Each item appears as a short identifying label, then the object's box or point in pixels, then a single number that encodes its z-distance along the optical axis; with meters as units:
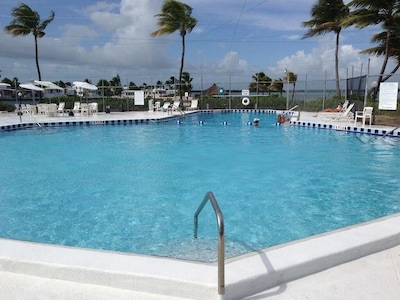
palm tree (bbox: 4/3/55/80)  23.55
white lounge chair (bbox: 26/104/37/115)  17.48
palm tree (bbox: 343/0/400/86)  14.76
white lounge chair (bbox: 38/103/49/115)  17.34
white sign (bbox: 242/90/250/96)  24.50
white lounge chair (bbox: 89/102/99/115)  18.66
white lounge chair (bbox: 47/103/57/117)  17.02
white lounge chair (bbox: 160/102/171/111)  20.25
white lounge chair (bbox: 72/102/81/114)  18.43
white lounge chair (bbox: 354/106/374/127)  12.34
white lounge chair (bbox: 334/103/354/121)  14.24
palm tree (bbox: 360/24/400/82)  16.66
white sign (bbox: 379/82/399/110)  11.18
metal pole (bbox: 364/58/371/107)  11.75
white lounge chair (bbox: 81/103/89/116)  18.22
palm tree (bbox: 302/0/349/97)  21.97
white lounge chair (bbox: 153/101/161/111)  21.66
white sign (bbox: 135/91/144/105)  20.42
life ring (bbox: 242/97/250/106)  24.48
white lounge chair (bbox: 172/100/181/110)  20.72
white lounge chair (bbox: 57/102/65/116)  18.27
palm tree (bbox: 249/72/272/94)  43.22
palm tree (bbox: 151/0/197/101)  23.23
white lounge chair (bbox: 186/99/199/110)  24.02
